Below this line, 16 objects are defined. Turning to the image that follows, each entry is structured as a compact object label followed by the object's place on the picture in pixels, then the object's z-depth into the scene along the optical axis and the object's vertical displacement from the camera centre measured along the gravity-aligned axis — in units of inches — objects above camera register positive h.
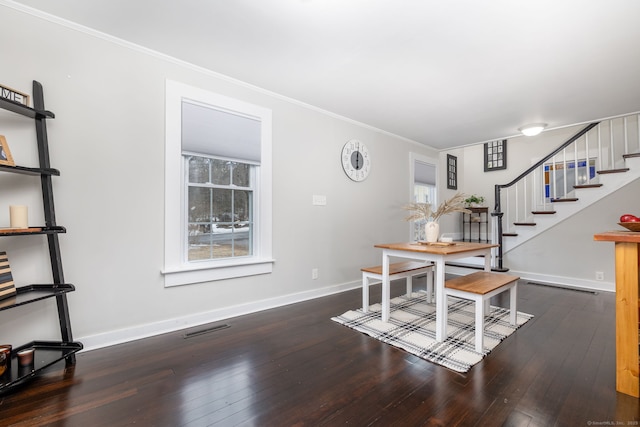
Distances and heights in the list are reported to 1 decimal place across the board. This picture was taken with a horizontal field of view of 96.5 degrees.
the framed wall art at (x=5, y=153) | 68.4 +14.6
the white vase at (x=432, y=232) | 119.3 -9.2
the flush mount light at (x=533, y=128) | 161.9 +46.4
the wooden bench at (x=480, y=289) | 86.9 -25.5
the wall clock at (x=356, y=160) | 157.1 +28.8
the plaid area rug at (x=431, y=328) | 84.5 -42.9
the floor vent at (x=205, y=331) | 97.0 -41.8
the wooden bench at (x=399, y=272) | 117.3 -26.4
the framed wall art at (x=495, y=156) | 247.8 +47.7
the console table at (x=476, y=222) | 249.8 -11.1
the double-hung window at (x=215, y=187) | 100.5 +9.6
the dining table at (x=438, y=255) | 94.4 -16.6
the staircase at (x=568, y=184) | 161.3 +16.8
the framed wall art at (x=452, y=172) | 249.0 +33.8
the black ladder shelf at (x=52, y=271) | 70.4 -15.9
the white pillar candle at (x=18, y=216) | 69.0 -0.7
